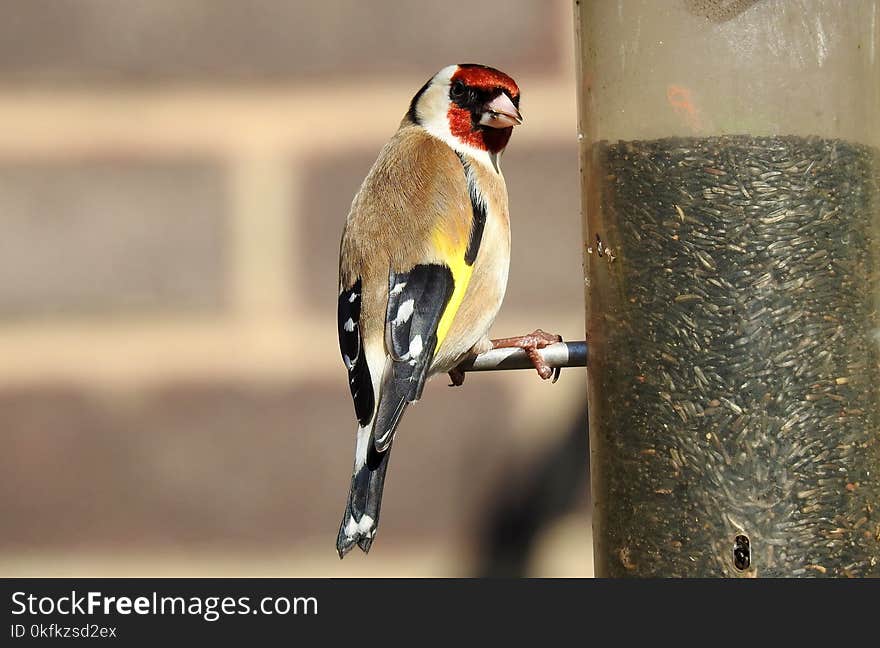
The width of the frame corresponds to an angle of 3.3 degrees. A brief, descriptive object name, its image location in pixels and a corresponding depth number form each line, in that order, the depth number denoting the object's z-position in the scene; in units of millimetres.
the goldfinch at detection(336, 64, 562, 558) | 4115
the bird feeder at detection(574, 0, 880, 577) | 4069
